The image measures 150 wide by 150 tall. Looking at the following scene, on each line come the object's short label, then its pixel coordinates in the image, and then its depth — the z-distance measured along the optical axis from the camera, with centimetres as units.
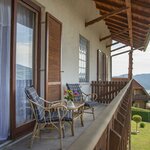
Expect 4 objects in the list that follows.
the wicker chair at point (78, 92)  292
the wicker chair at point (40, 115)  187
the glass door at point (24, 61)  196
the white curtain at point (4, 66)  188
